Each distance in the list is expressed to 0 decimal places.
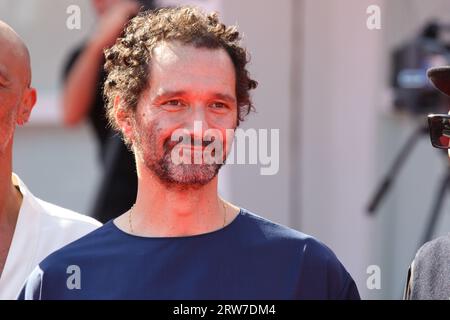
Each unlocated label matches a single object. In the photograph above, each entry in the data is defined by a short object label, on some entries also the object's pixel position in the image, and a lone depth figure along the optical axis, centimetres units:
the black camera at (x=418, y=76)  914
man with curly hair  469
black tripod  855
